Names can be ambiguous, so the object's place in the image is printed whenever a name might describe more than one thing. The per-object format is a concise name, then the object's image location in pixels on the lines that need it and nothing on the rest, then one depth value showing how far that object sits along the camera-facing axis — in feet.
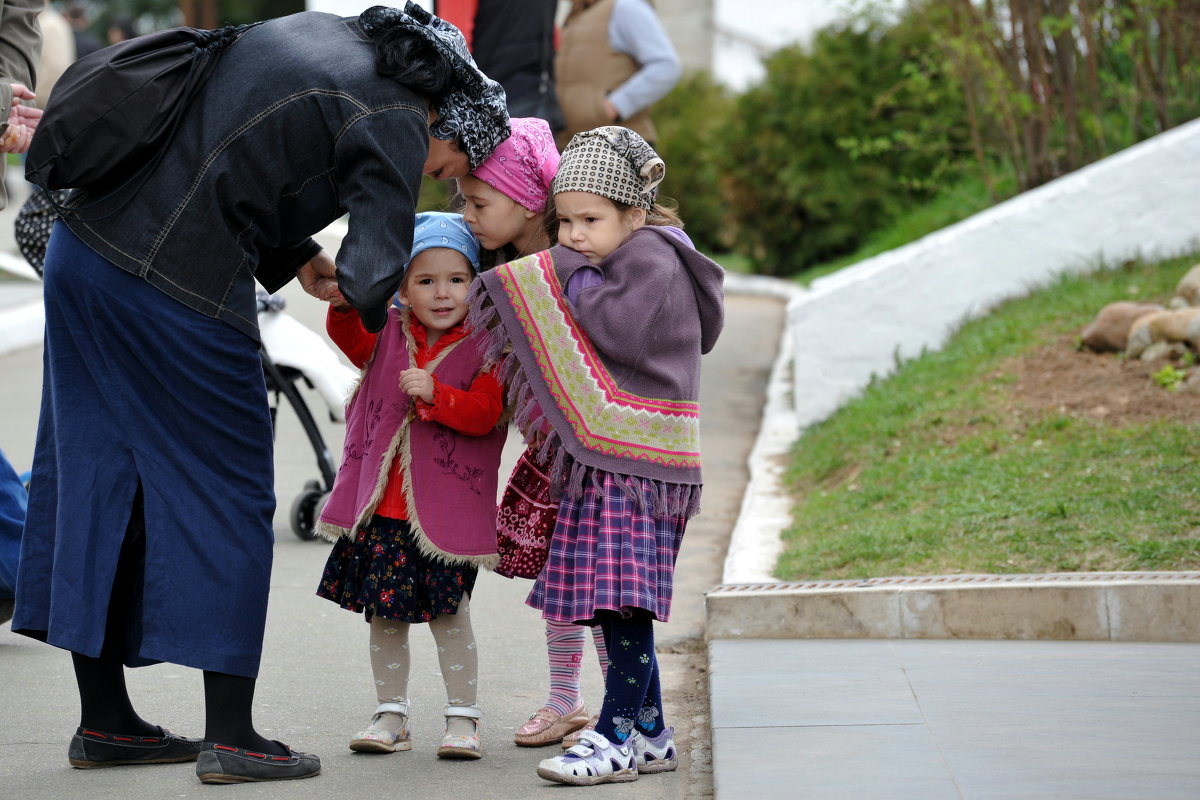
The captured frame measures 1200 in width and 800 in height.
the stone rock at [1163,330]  40.73
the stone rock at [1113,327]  43.19
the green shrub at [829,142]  90.43
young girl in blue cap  23.31
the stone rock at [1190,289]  44.34
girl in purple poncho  22.12
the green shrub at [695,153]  111.55
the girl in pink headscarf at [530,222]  23.27
